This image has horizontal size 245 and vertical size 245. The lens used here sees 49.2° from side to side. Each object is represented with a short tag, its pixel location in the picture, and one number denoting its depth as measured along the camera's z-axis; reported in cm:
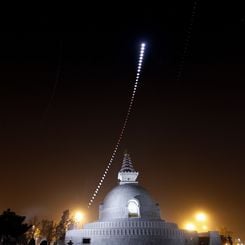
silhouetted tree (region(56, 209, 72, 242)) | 6382
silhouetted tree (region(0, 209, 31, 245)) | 3033
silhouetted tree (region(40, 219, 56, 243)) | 6575
